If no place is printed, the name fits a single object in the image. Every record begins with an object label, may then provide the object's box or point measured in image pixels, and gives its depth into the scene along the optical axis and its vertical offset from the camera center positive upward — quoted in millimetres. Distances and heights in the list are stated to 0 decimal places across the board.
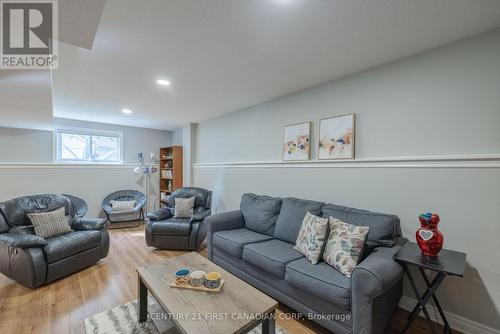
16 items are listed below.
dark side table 1433 -653
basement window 4742 +340
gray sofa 1510 -864
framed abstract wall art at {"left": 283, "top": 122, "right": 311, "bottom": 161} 2896 +302
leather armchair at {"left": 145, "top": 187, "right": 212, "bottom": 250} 3438 -1056
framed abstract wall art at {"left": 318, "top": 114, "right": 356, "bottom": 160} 2477 +314
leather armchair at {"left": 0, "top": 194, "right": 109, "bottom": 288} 2330 -941
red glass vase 1611 -506
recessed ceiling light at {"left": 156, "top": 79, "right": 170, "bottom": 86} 2716 +984
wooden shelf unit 5363 -151
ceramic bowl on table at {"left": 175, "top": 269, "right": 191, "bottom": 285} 1671 -867
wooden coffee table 1275 -898
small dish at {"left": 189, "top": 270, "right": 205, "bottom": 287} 1633 -844
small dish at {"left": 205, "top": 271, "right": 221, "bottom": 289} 1613 -841
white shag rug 1781 -1323
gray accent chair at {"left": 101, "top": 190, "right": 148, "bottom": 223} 4758 -955
